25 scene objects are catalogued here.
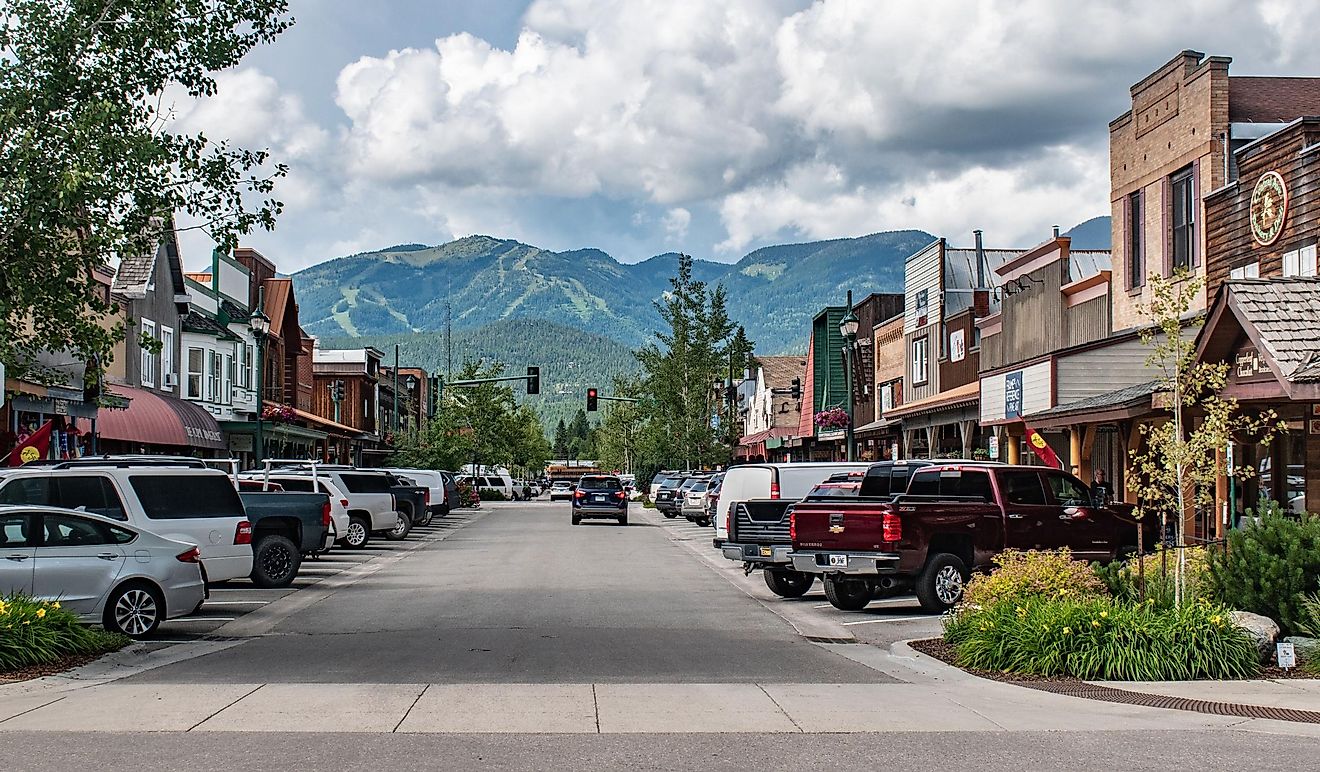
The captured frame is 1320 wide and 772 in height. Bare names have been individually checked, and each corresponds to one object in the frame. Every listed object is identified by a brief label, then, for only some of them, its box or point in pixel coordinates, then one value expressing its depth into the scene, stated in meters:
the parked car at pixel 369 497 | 32.31
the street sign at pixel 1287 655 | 12.53
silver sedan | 14.91
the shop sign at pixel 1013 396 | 31.95
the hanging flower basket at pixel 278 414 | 50.03
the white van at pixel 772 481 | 24.56
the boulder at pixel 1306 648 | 12.43
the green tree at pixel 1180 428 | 13.16
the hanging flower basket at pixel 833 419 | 55.53
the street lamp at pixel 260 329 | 35.31
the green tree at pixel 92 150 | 14.41
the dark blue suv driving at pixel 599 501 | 47.53
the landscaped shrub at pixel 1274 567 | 13.24
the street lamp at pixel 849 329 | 32.62
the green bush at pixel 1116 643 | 12.39
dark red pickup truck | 17.77
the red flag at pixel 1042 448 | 27.42
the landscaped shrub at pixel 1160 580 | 13.73
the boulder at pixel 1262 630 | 12.77
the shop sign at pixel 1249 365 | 17.44
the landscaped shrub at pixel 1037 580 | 14.24
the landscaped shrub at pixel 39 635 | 12.84
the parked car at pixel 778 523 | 20.11
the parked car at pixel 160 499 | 17.66
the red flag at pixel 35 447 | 23.84
